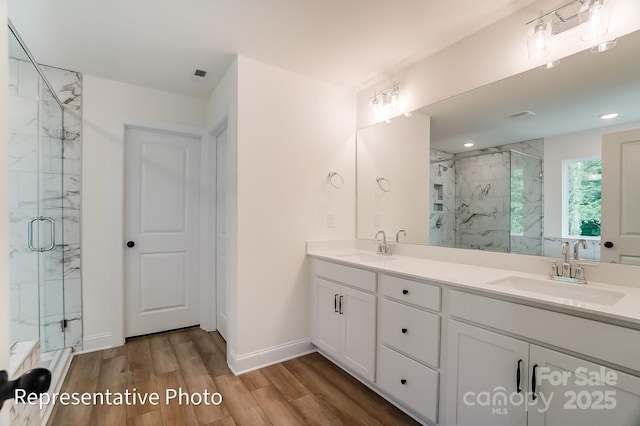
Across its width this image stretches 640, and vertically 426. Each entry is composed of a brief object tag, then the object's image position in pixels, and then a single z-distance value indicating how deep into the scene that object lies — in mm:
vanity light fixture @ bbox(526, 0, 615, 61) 1416
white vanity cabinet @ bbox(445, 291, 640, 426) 1059
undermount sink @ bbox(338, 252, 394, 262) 2298
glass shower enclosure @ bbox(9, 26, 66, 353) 1921
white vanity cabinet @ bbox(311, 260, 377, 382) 1964
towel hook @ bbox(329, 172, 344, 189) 2730
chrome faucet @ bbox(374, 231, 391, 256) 2510
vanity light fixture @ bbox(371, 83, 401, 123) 2445
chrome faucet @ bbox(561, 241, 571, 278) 1537
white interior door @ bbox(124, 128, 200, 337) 2832
